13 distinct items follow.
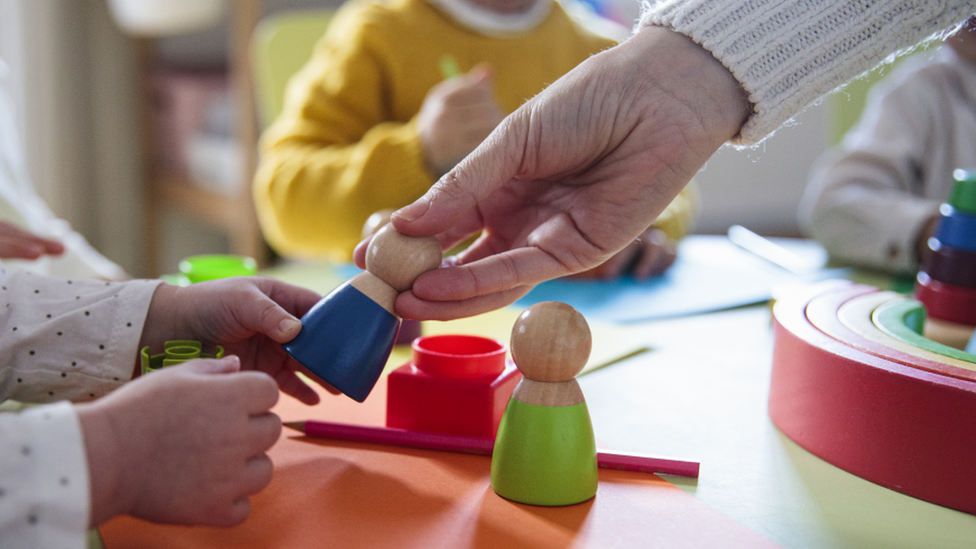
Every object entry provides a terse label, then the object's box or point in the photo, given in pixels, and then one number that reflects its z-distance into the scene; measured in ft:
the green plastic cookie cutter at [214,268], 2.27
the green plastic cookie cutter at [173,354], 1.47
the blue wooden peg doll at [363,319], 1.46
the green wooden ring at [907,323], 1.66
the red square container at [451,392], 1.63
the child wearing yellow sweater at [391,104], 3.66
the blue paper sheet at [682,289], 2.90
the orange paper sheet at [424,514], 1.26
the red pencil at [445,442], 1.54
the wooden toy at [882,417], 1.42
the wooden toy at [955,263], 2.35
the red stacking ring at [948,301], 2.34
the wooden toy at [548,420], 1.37
